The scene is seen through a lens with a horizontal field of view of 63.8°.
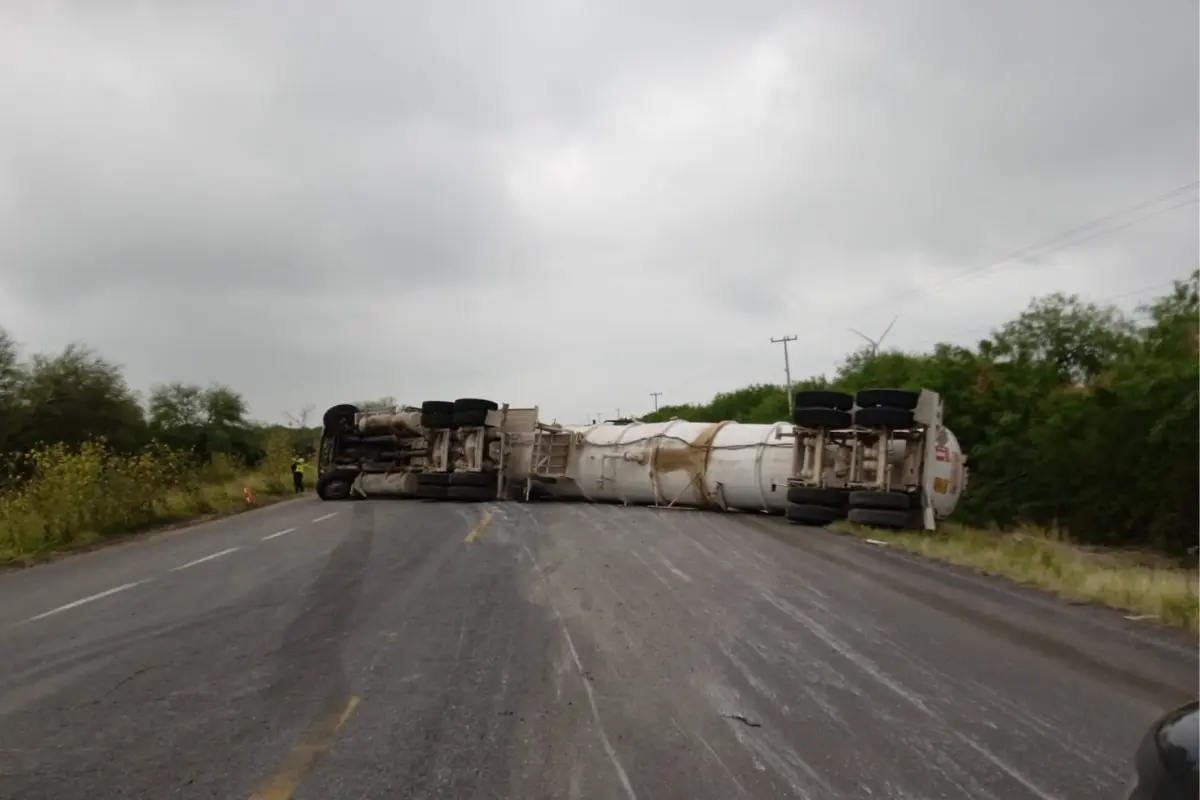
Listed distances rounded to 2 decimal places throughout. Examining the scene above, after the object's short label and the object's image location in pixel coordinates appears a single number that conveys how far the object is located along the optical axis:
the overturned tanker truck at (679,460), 17.81
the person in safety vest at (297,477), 34.19
